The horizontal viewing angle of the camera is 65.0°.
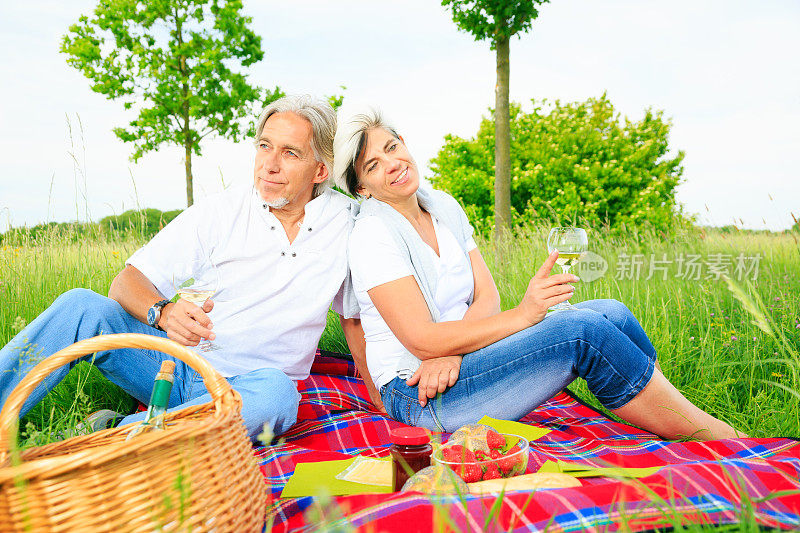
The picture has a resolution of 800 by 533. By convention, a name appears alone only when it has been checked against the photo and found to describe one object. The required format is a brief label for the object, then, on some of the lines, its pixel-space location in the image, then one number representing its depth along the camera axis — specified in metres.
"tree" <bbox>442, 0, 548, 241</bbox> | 7.60
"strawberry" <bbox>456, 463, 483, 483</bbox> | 1.78
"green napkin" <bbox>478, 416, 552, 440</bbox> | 2.27
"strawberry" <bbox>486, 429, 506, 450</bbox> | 1.89
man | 2.78
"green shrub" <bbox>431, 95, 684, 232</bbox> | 15.29
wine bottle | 1.54
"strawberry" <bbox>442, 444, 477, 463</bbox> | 1.80
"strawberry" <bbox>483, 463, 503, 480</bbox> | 1.81
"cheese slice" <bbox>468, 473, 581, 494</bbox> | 1.68
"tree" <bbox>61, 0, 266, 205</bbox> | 15.84
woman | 2.40
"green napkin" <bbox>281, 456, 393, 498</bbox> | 1.91
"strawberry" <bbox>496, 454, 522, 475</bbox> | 1.83
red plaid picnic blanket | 1.41
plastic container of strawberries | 1.78
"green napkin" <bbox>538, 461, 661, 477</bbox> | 1.74
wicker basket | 1.19
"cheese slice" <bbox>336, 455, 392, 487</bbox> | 1.98
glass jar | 1.84
